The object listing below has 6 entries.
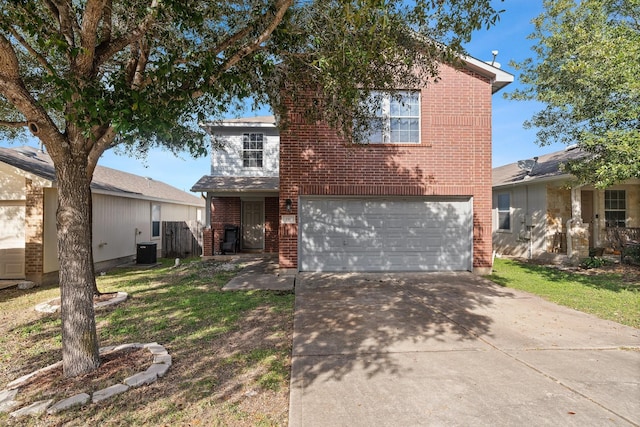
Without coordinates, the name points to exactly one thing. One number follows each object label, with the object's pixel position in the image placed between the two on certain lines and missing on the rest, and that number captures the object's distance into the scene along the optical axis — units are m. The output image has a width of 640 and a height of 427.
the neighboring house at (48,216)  9.00
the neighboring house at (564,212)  11.65
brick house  9.32
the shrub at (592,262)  10.85
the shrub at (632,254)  10.52
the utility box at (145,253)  12.92
